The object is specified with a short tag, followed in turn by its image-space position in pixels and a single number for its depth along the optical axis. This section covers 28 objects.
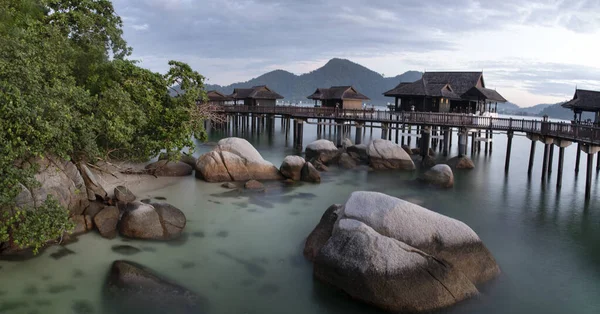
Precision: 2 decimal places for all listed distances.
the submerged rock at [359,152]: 36.69
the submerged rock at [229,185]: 25.72
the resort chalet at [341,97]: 49.19
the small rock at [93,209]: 17.84
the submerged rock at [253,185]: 25.47
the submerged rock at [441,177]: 28.12
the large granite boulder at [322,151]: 35.75
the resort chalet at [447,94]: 41.75
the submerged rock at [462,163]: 35.69
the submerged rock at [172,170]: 28.25
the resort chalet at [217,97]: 59.93
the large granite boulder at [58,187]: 14.85
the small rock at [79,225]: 16.82
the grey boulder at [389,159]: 33.84
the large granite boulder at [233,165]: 27.36
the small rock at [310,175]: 28.44
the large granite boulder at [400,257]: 11.86
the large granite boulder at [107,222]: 16.94
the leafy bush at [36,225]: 13.32
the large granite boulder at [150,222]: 16.78
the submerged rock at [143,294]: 11.78
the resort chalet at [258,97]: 57.19
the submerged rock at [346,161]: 34.24
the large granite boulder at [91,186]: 18.67
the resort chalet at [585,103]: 29.97
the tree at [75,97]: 13.55
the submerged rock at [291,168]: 28.22
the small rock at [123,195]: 20.09
